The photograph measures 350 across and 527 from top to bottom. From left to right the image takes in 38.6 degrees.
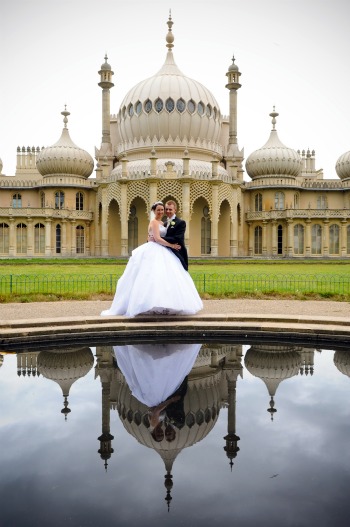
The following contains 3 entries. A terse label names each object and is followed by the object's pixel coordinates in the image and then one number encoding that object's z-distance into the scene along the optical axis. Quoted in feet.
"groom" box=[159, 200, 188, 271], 30.78
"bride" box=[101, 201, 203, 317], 29.68
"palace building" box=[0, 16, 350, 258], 136.15
